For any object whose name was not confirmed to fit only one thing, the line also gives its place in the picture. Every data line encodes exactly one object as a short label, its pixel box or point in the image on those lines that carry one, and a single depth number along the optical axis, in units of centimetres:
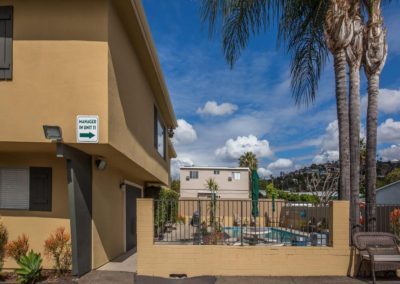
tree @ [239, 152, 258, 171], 6897
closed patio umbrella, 1268
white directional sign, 806
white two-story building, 4544
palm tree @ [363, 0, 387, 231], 1073
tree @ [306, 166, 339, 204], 3662
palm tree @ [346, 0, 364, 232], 1021
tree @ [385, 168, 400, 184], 5291
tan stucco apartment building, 820
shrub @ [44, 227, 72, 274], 902
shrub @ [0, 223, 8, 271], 952
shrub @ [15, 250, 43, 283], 856
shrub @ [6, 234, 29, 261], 914
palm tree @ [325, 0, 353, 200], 989
